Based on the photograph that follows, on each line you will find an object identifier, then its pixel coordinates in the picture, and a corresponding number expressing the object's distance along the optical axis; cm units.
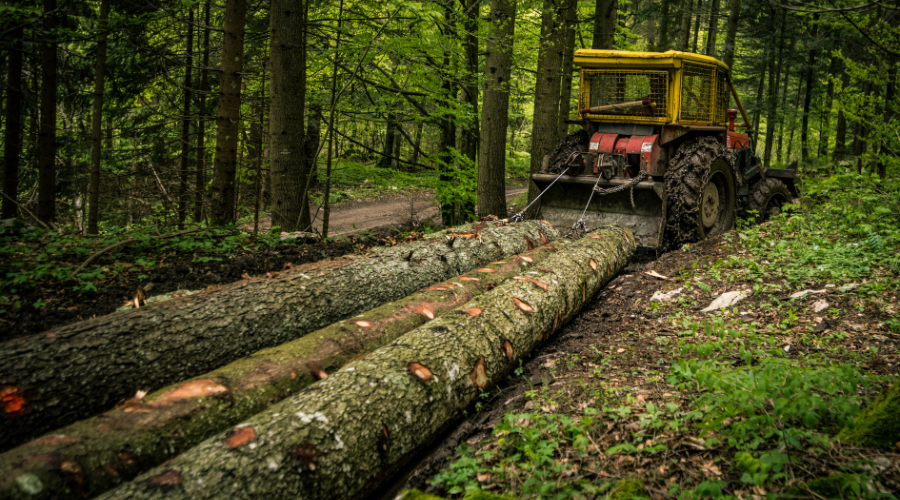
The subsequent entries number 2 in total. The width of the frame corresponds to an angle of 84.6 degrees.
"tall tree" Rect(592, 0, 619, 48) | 969
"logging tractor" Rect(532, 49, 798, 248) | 688
